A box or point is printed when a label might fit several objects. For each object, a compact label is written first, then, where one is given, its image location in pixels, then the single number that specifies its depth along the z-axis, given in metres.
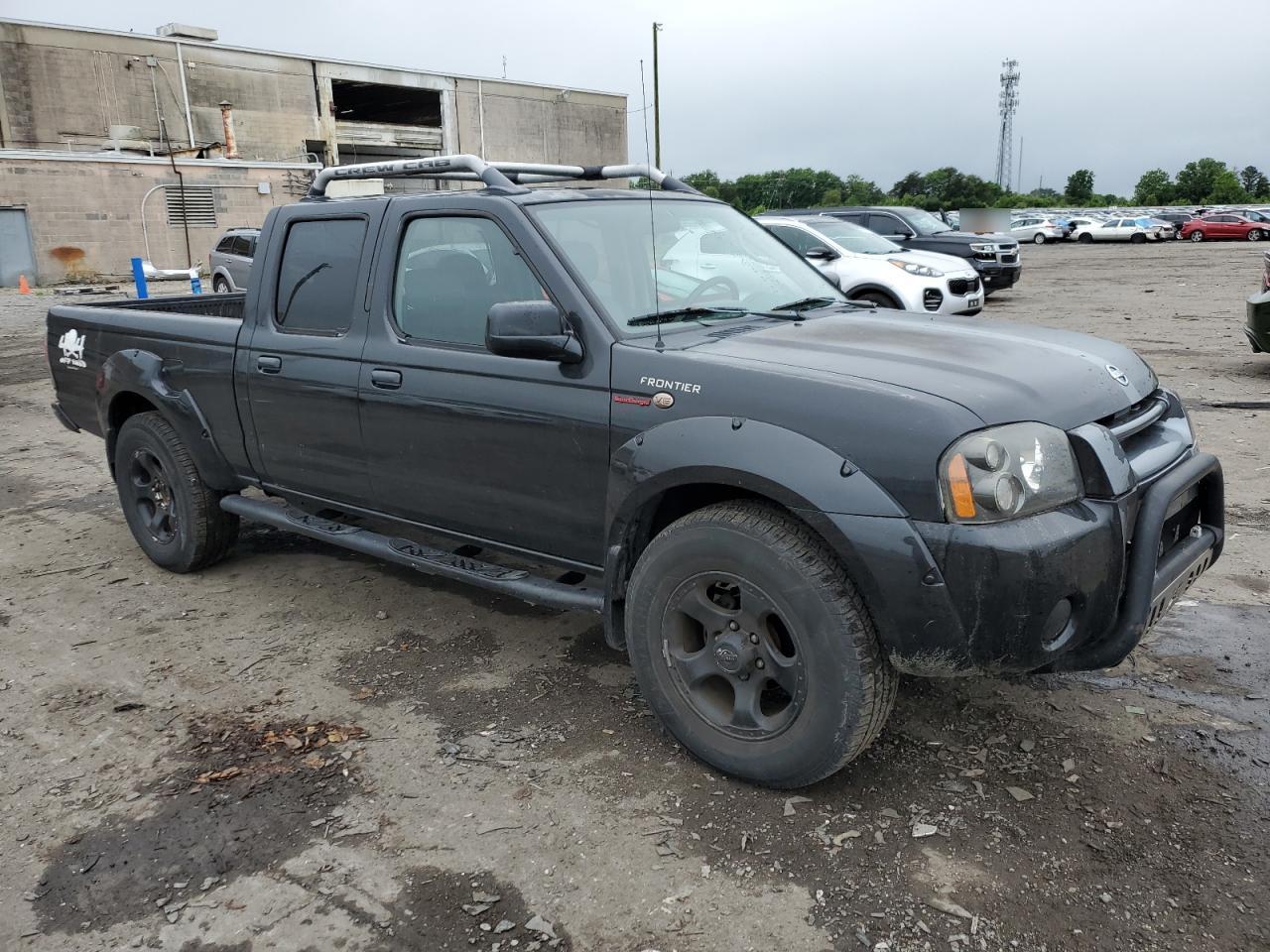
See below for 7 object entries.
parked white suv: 12.84
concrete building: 31.25
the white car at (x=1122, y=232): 40.59
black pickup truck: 2.70
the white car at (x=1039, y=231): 43.97
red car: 38.69
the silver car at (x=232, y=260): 19.86
